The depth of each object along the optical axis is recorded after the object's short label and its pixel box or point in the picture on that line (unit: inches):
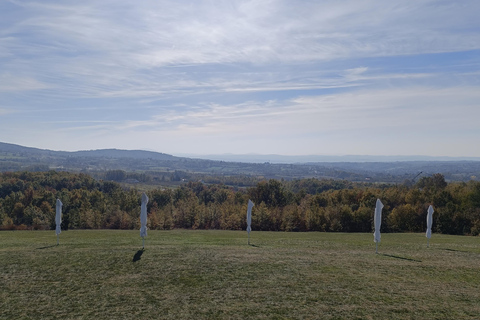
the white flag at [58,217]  815.1
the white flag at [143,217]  737.6
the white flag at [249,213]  887.7
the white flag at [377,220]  757.9
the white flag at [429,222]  845.2
